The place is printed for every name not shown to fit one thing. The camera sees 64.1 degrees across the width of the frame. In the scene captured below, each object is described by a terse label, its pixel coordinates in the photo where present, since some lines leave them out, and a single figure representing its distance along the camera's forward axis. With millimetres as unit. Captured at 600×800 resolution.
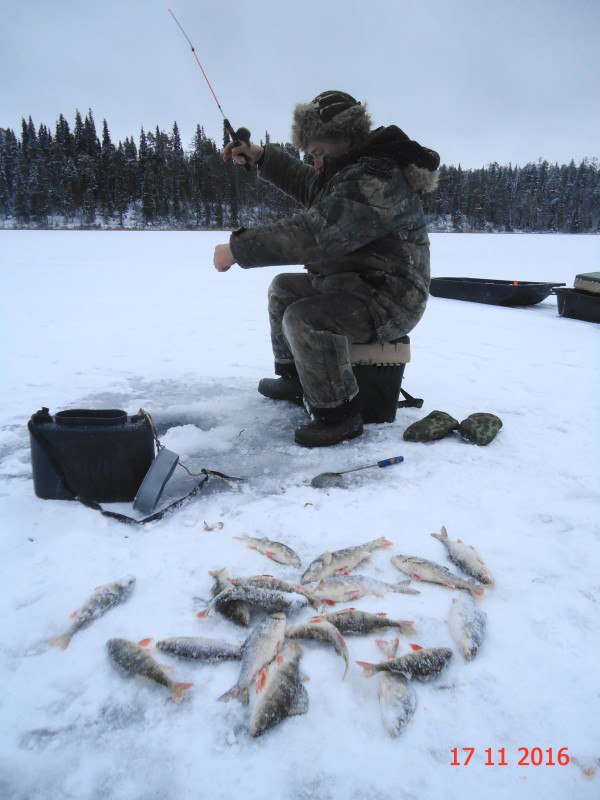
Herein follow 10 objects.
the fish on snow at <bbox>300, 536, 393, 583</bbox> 1865
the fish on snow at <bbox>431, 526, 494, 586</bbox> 1878
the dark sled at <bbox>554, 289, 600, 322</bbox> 7703
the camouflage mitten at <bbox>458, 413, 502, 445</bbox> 3111
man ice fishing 2799
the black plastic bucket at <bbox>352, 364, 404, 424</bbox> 3381
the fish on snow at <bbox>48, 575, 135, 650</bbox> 1559
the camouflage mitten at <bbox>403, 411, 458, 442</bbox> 3166
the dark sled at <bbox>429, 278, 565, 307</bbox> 9227
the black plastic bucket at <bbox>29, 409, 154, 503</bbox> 2207
